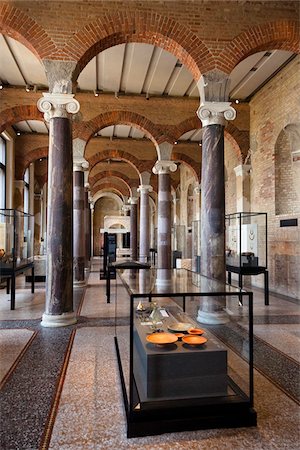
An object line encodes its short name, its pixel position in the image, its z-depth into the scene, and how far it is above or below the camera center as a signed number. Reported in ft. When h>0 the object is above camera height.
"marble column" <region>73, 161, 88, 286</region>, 39.96 +1.92
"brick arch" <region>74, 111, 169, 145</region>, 40.55 +13.66
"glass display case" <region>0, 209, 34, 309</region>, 27.40 -1.25
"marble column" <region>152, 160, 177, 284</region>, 43.11 +2.91
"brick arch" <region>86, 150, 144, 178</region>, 56.94 +13.63
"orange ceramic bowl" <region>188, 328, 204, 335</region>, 12.18 -3.23
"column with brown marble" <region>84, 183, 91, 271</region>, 68.45 -0.76
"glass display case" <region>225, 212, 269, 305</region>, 29.19 -0.77
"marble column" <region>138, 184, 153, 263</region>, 59.26 +2.26
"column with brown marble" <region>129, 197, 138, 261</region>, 73.15 +2.75
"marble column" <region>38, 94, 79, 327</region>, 22.11 +1.49
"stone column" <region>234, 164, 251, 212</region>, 42.34 +6.41
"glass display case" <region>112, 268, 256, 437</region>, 10.16 -4.01
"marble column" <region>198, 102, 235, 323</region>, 23.76 +3.08
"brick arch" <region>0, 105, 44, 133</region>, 38.99 +14.08
